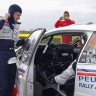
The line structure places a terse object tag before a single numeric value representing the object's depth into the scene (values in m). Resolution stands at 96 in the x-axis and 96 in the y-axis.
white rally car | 2.47
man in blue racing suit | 2.80
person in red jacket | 5.40
